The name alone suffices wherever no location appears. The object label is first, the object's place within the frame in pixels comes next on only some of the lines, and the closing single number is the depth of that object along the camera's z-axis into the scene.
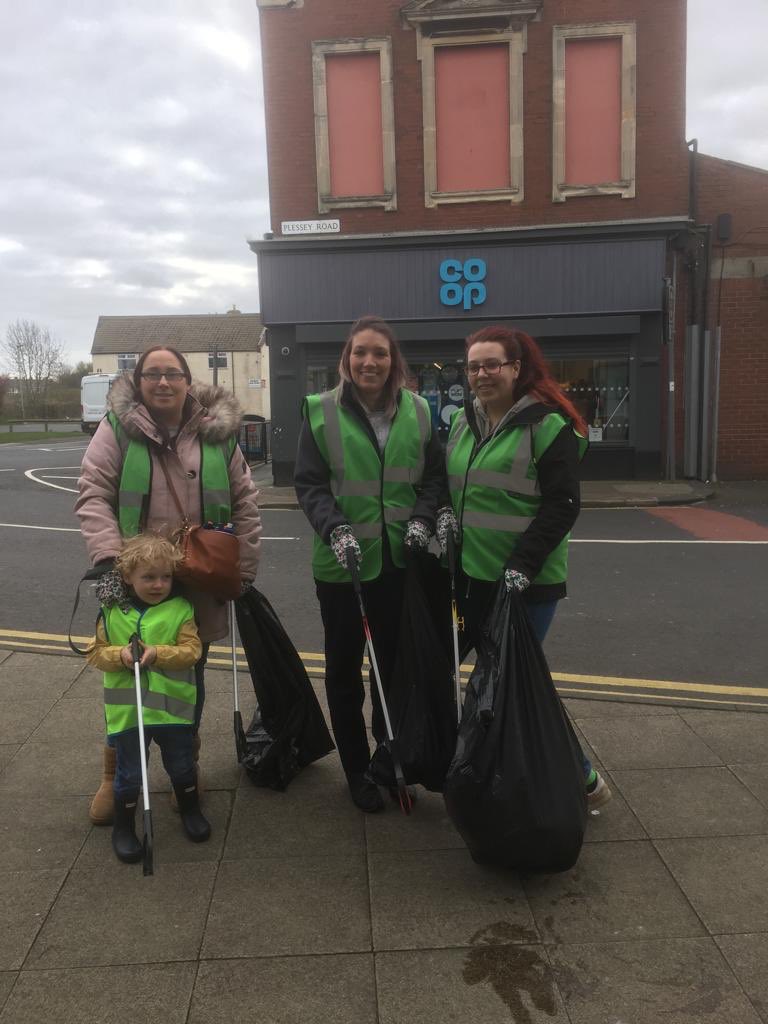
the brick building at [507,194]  13.77
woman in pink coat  3.02
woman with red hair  2.94
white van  32.00
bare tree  61.31
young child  2.91
